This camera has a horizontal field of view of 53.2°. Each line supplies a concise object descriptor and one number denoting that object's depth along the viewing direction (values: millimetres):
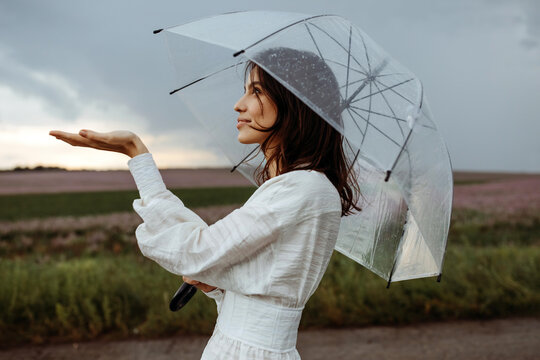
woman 1402
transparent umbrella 1646
